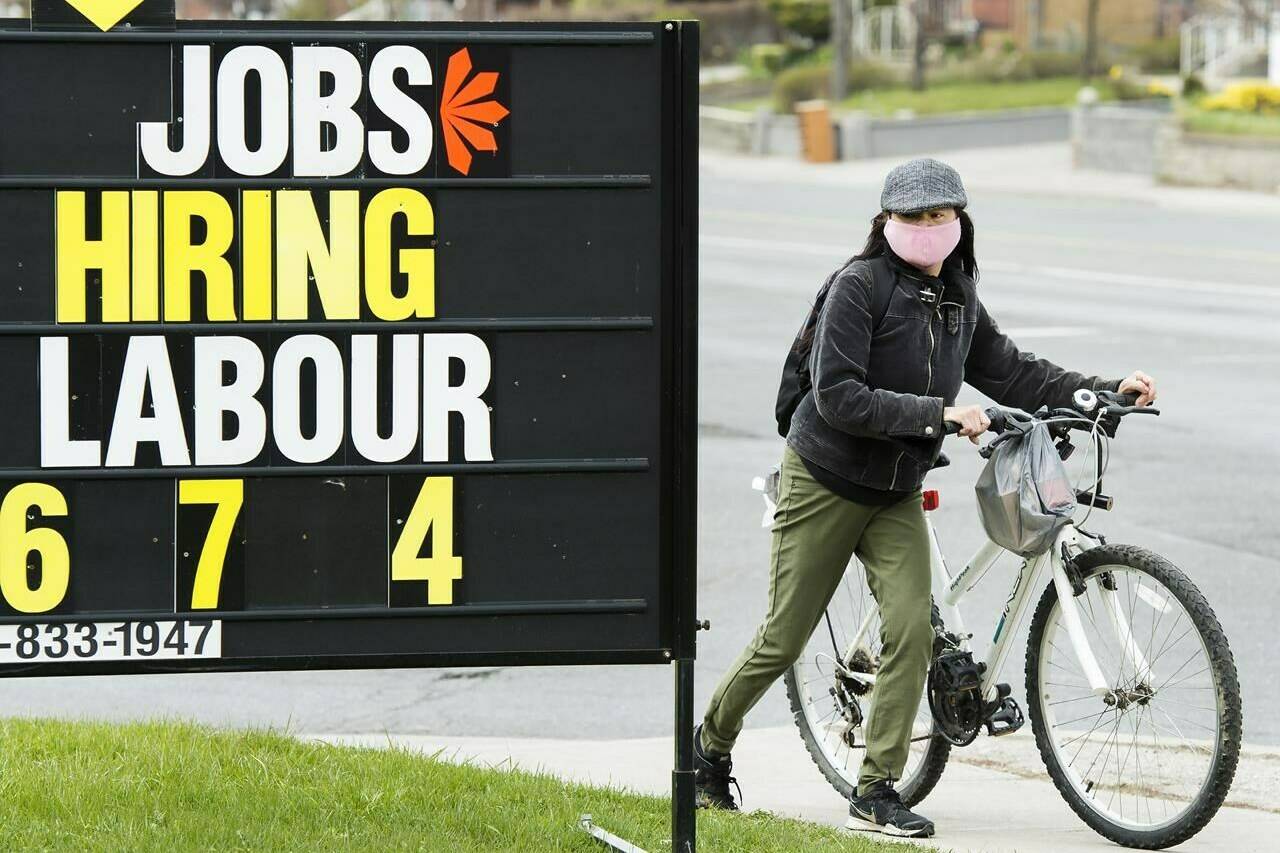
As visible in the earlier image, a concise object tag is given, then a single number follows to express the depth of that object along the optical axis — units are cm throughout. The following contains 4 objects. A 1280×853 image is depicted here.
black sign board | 910
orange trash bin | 8912
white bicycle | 1062
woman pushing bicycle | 1056
